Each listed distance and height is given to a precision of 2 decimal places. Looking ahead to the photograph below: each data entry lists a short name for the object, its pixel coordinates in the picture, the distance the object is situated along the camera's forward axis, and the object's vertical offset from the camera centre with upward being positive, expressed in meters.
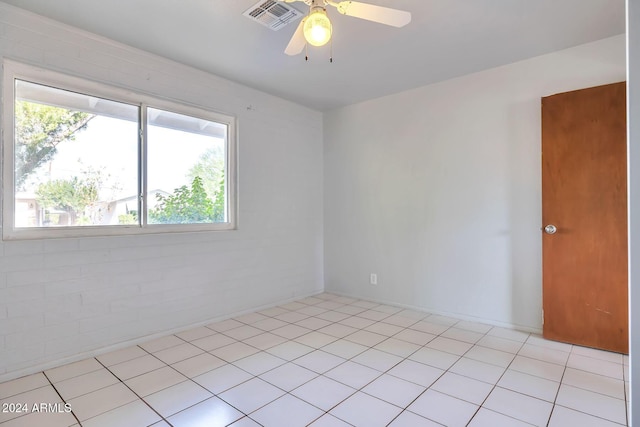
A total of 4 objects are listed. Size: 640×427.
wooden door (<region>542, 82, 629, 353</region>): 2.64 -0.03
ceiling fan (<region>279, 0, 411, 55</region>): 1.76 +1.10
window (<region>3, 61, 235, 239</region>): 2.39 +0.51
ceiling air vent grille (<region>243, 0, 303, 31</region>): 2.22 +1.45
